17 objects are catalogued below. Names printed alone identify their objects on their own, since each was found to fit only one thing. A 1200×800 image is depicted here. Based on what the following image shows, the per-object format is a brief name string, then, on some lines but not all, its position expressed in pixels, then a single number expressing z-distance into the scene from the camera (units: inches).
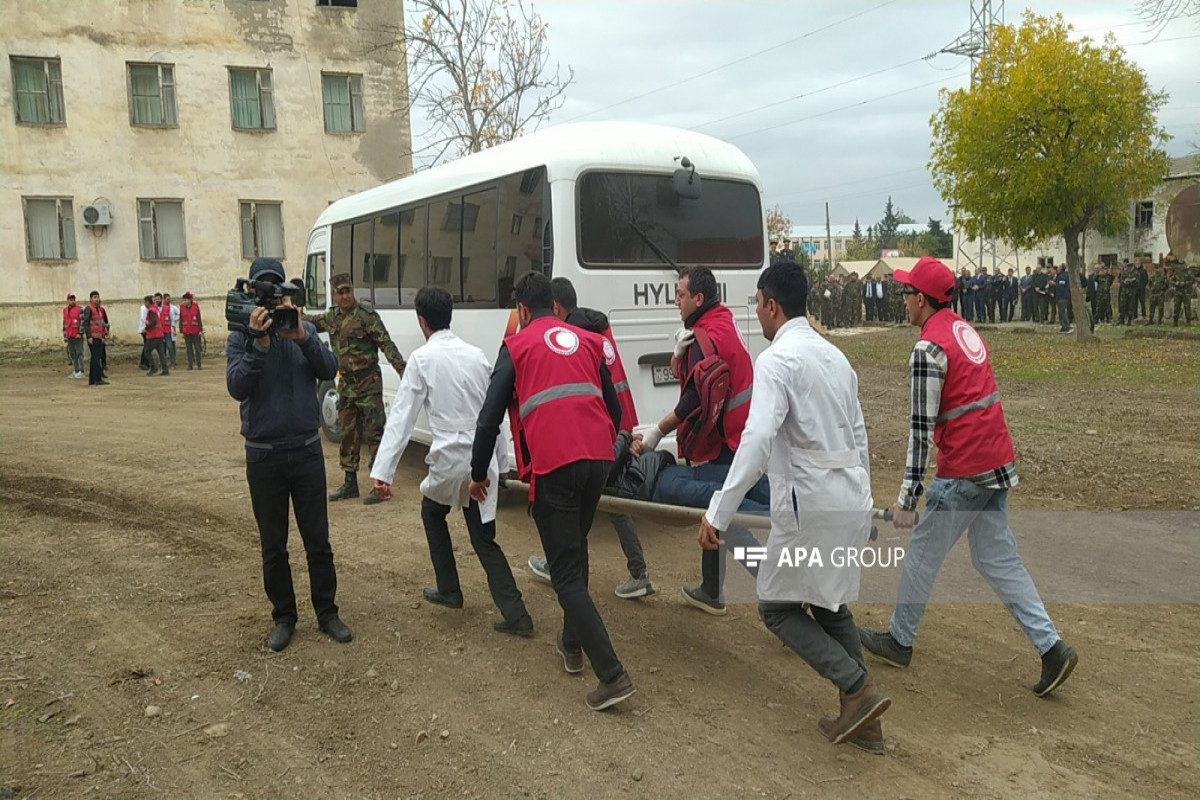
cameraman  183.3
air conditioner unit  924.6
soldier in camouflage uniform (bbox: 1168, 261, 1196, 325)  893.2
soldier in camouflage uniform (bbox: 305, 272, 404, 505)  320.8
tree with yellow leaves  778.8
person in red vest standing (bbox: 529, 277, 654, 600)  222.4
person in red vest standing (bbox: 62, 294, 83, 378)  779.4
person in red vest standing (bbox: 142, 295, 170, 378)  800.3
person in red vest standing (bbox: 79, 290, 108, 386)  721.6
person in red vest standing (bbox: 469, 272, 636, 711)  161.0
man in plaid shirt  163.6
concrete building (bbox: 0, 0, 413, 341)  920.3
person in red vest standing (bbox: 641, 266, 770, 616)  198.5
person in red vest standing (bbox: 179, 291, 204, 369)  827.9
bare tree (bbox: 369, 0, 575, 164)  872.9
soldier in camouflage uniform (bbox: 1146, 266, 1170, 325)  926.4
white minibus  280.5
